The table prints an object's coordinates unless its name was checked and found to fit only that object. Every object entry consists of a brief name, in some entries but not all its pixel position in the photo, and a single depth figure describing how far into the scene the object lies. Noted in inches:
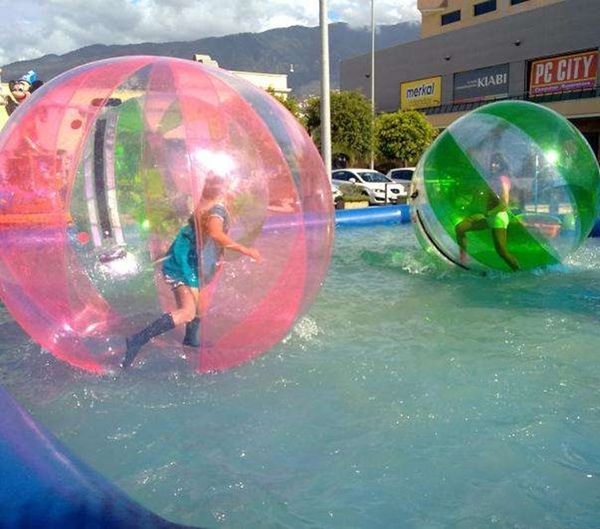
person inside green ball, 232.8
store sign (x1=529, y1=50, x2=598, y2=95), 1312.7
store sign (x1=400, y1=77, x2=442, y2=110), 1702.8
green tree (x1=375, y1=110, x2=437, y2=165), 1362.0
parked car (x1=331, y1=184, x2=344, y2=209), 584.4
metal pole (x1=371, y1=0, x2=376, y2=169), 1139.9
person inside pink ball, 126.0
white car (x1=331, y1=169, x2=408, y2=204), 753.0
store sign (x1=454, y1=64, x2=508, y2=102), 1529.3
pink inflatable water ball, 128.7
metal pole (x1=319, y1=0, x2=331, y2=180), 536.7
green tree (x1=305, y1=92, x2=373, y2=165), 1098.7
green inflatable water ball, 232.8
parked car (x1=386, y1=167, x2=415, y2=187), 882.1
